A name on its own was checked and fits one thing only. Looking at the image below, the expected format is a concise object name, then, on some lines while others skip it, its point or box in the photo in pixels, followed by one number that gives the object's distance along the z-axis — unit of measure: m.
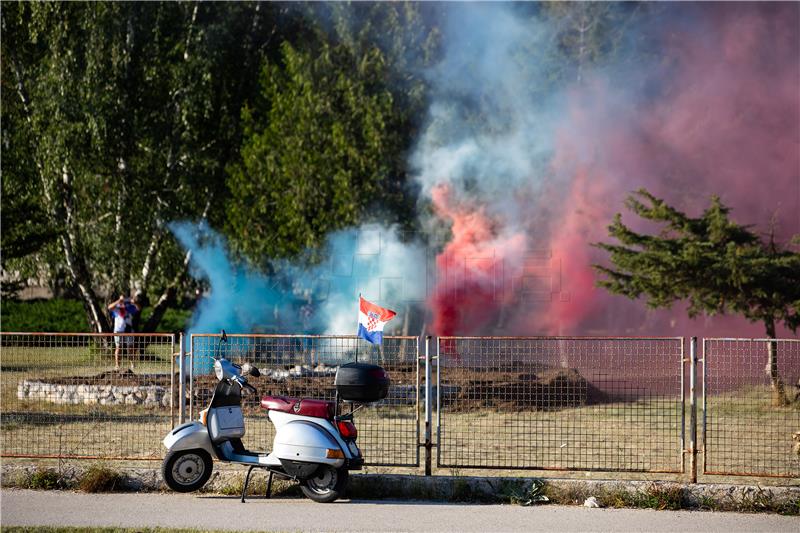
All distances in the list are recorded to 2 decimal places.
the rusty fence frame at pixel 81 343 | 18.61
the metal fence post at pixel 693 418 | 16.72
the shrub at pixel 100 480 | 16.83
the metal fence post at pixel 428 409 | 17.15
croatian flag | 17.52
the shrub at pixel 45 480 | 17.06
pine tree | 30.89
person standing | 41.00
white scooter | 15.98
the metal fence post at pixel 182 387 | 17.77
